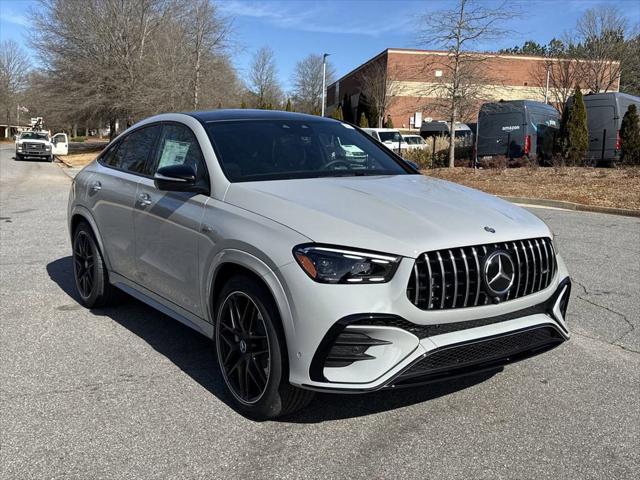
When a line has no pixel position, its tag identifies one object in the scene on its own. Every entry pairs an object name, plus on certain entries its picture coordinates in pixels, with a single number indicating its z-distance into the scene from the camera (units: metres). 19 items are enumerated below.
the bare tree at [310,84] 74.38
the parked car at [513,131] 20.77
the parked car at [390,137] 28.94
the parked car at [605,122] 20.92
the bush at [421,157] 24.36
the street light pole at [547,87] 45.56
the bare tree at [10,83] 90.75
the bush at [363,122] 44.94
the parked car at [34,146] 37.38
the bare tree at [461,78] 22.80
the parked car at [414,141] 30.88
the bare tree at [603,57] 44.72
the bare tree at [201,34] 36.31
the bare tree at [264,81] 72.12
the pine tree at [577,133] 19.94
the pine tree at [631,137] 19.20
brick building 52.50
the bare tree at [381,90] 50.69
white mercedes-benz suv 2.84
